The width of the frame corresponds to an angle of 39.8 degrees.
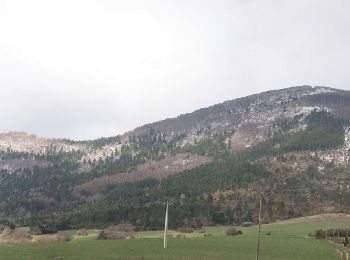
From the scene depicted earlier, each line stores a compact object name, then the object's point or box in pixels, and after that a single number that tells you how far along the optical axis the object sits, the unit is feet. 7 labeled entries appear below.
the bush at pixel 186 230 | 507.14
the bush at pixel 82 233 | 488.23
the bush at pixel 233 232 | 443.73
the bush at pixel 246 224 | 598.18
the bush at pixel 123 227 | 599.57
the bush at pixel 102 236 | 428.97
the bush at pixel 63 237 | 404.98
